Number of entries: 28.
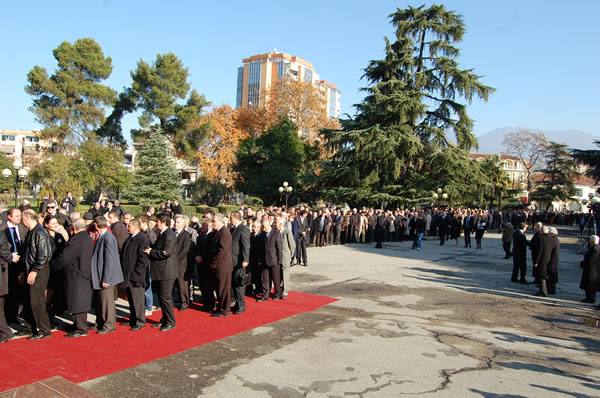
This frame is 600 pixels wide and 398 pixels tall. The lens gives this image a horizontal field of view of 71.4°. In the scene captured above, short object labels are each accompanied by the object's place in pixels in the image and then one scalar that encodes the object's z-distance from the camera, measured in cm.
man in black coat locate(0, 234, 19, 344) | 565
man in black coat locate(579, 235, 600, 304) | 948
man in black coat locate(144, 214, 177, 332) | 664
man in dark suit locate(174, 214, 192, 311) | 741
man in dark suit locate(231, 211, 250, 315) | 778
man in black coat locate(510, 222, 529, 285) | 1197
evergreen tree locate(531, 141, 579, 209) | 6088
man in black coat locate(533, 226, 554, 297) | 1033
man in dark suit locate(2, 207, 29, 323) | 636
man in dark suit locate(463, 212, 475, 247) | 2106
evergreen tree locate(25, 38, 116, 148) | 4097
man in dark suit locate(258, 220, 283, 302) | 873
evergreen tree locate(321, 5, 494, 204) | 2989
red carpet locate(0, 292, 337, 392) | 491
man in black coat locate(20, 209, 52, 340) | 599
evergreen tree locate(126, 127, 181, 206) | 3519
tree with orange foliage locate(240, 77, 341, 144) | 4978
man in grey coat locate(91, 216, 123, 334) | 630
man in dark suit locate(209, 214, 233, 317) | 748
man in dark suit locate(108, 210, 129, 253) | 807
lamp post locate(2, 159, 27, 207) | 2422
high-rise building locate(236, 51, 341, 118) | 12962
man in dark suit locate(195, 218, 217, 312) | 785
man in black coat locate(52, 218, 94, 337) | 614
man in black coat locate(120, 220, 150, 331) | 653
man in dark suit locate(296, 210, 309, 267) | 1373
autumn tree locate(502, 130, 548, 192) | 6600
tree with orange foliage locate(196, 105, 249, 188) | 4588
